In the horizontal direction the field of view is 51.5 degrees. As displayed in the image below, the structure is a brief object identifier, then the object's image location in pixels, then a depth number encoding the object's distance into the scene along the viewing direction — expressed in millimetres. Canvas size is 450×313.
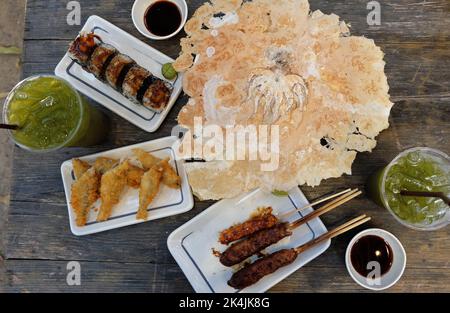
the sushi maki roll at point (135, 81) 622
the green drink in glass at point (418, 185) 576
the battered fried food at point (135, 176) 637
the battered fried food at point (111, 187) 629
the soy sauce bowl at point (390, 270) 598
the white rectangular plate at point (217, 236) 632
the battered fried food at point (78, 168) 643
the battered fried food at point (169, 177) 634
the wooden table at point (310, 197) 638
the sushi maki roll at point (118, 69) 621
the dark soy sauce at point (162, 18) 660
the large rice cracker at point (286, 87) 632
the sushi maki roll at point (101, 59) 623
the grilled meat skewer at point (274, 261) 600
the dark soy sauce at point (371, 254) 609
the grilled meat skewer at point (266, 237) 611
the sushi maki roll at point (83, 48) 626
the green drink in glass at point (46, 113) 595
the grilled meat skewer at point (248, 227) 630
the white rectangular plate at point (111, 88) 654
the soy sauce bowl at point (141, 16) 648
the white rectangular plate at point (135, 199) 641
